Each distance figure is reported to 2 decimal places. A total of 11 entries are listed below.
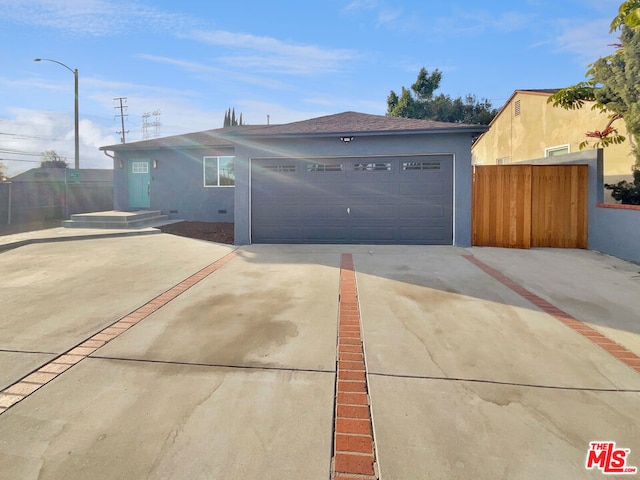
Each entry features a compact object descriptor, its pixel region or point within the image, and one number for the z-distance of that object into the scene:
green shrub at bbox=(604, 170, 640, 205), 7.87
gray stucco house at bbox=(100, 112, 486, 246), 8.96
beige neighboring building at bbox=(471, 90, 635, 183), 10.05
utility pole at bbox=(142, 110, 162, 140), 42.41
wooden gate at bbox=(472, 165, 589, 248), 8.70
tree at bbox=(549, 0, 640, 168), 6.96
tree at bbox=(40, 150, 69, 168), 33.81
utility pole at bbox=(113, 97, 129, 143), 37.34
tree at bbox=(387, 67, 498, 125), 29.23
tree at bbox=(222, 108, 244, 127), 39.38
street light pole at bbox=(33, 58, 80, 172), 19.69
